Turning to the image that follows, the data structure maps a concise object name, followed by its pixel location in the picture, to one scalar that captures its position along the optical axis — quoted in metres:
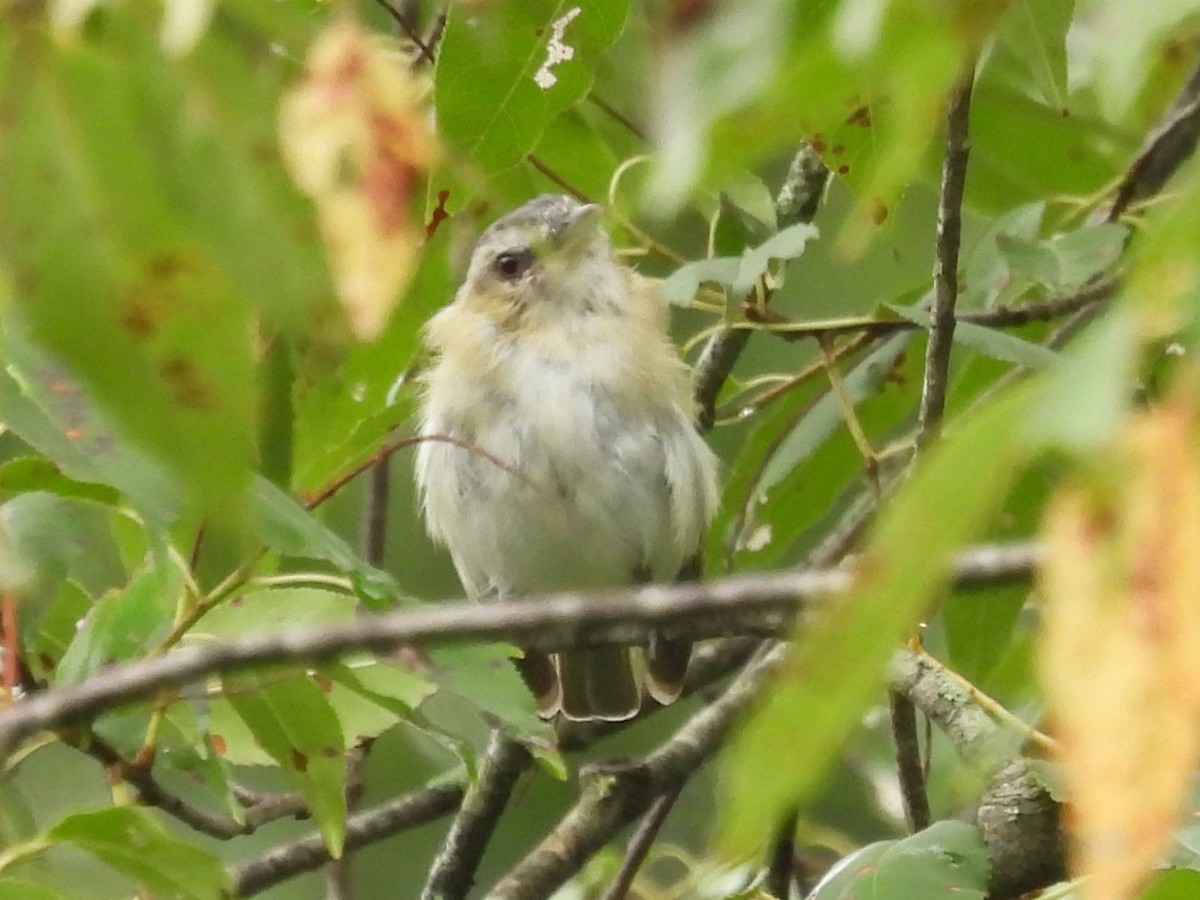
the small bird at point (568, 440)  7.73
